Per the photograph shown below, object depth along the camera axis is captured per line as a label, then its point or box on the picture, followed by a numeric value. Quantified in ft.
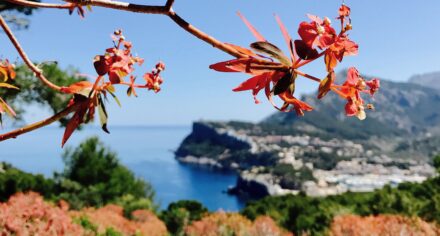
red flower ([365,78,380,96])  1.95
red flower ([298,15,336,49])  1.67
